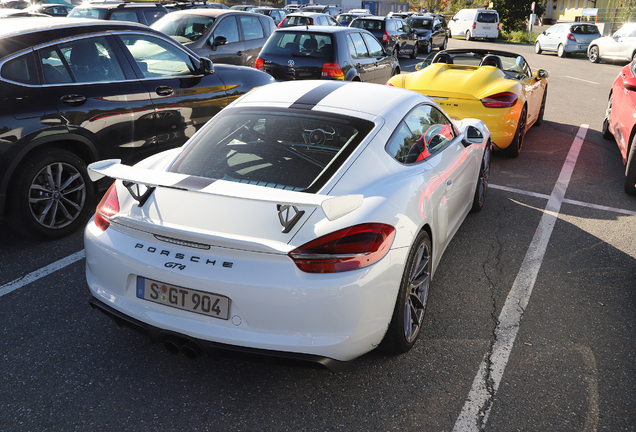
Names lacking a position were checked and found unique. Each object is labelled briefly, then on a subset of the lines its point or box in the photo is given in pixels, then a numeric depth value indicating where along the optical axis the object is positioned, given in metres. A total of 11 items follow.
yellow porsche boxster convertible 6.88
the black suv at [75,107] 4.21
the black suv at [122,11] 10.79
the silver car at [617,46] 21.69
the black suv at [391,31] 19.80
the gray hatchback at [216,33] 10.36
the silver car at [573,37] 25.78
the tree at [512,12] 42.41
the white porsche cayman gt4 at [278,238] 2.37
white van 35.00
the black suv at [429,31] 25.14
